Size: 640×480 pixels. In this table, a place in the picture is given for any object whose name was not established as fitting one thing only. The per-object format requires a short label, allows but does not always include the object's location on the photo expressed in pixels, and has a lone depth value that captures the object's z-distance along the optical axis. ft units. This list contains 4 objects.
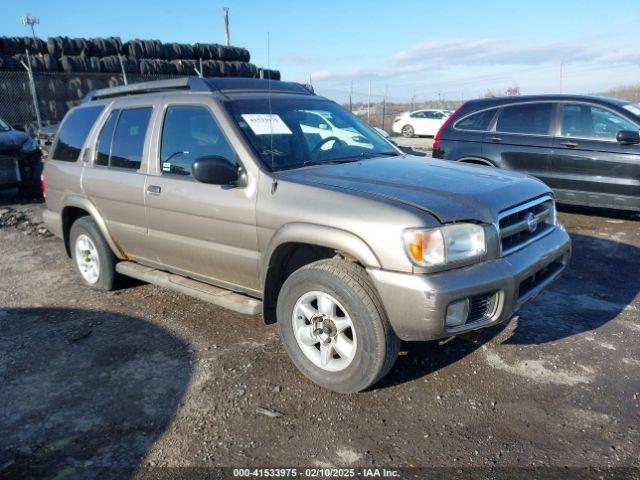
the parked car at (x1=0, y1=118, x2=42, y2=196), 29.53
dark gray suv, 22.09
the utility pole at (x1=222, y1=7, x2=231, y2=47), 75.73
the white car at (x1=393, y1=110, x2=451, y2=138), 77.61
